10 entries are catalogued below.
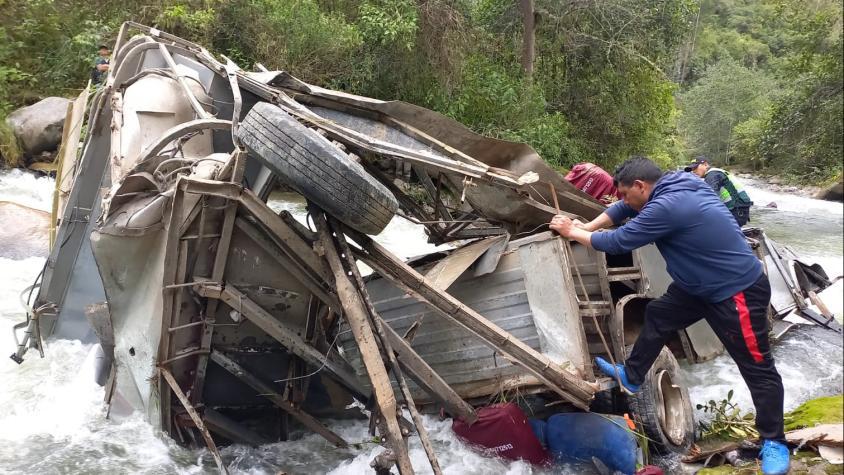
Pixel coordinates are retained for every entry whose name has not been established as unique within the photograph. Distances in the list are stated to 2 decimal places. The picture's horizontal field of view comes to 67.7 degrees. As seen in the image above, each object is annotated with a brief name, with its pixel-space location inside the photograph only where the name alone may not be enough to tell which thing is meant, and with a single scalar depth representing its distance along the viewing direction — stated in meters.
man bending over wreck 3.21
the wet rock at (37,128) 12.34
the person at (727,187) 5.77
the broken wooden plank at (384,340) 3.10
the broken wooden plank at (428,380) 3.49
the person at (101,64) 10.14
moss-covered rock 3.77
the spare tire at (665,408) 3.99
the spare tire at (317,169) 3.08
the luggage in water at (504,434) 3.81
